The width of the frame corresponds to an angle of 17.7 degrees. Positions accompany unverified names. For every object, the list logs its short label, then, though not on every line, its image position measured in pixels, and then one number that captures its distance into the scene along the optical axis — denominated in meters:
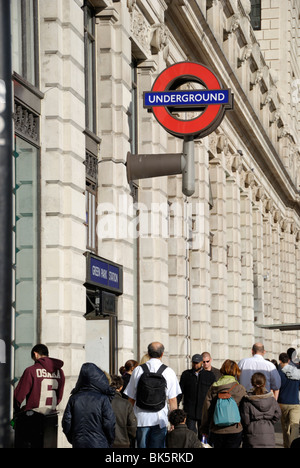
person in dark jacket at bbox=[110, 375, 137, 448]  10.49
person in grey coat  11.75
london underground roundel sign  17.27
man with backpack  11.77
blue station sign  17.56
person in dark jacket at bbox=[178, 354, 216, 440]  17.59
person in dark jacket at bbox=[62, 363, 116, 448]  9.05
